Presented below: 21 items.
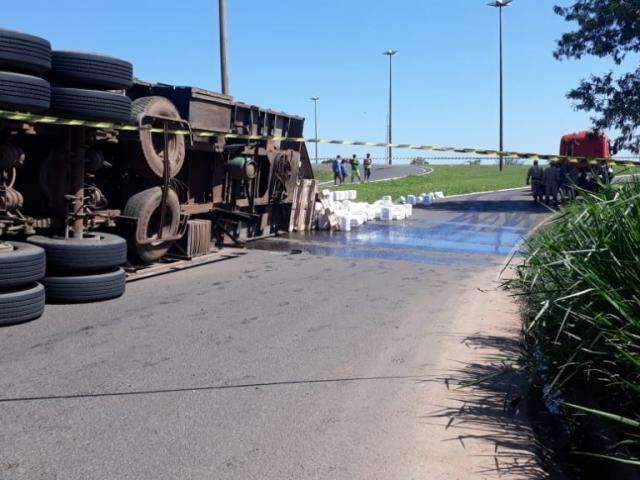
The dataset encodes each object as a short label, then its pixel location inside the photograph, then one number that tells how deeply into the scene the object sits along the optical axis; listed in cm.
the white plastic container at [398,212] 2033
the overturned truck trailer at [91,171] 734
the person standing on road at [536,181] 2736
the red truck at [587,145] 2664
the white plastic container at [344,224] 1714
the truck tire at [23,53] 715
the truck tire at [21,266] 685
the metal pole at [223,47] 1962
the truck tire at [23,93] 714
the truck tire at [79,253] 796
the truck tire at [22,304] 682
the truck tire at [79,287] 793
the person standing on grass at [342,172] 3903
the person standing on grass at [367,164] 4312
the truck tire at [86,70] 812
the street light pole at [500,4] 4564
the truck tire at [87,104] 812
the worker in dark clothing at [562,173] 2352
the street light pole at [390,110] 6253
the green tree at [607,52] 2455
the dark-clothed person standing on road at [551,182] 2509
